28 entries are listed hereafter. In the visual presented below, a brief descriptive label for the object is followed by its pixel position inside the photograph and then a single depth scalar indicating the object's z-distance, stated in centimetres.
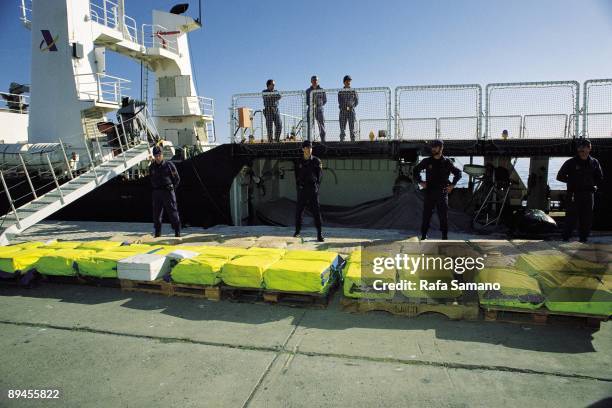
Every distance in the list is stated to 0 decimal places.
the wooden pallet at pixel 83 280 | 580
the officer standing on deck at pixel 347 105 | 985
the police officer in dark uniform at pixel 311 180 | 812
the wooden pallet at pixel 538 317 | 408
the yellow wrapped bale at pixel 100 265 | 561
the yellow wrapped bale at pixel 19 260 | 577
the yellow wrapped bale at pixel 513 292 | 416
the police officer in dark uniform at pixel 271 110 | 1040
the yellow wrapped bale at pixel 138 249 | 605
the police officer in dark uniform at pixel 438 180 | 727
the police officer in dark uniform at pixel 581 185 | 694
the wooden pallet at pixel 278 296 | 484
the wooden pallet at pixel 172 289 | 520
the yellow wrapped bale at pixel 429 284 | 450
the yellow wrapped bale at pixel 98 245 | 634
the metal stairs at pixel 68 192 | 814
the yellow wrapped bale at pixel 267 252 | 559
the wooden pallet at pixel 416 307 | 439
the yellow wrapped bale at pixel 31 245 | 653
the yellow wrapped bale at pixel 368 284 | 455
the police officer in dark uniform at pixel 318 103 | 1009
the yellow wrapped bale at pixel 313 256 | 526
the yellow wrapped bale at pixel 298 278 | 469
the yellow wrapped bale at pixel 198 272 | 515
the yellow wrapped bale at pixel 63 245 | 659
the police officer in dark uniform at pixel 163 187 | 840
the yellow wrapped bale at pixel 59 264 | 577
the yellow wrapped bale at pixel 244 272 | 492
